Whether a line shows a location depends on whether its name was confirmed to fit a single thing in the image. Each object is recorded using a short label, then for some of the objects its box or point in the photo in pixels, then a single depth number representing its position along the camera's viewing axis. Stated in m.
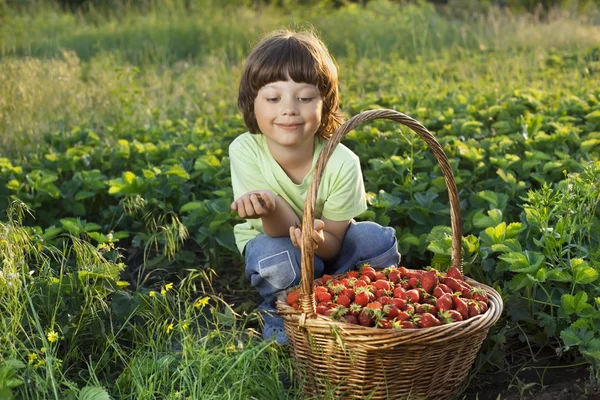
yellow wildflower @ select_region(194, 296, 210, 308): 2.68
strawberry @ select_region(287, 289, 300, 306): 2.61
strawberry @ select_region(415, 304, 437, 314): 2.53
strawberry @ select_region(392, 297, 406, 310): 2.52
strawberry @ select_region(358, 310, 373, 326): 2.46
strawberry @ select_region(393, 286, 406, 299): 2.60
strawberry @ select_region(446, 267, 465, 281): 2.80
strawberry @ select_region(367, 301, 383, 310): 2.49
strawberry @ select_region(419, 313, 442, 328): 2.44
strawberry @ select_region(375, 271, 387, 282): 2.78
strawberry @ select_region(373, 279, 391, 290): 2.66
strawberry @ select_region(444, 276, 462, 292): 2.69
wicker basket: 2.39
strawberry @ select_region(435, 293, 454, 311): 2.52
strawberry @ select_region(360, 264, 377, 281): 2.79
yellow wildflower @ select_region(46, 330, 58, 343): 2.45
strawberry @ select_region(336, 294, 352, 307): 2.56
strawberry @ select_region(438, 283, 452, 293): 2.65
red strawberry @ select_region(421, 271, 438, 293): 2.67
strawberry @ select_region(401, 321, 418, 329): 2.43
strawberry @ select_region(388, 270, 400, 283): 2.78
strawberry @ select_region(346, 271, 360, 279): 2.80
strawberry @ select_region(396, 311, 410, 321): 2.45
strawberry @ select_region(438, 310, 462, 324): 2.47
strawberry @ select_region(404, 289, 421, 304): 2.59
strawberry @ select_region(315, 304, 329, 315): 2.53
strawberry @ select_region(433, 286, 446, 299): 2.61
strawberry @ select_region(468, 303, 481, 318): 2.56
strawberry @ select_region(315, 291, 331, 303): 2.61
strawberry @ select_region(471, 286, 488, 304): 2.67
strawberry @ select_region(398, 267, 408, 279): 2.82
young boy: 2.95
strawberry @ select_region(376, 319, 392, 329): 2.43
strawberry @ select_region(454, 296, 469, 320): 2.54
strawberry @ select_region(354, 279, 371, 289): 2.66
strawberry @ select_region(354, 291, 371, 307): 2.54
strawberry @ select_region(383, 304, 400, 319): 2.47
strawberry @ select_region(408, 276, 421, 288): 2.71
